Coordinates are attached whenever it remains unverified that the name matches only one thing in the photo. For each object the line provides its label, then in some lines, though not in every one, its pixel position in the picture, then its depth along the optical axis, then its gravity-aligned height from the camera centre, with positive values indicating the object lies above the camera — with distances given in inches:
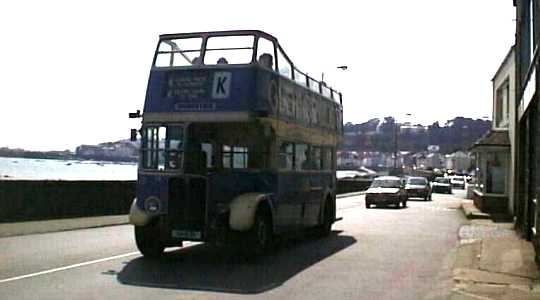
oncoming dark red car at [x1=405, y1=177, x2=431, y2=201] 2009.1 -55.0
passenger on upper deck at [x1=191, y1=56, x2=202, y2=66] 589.3 +80.1
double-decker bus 563.8 +12.4
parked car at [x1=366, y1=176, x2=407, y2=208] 1513.3 -49.5
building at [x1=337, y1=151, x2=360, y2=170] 4718.8 +39.6
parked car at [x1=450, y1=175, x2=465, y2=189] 3358.3 -63.6
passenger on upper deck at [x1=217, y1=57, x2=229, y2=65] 584.7 +79.7
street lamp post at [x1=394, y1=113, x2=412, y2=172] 3352.6 +147.7
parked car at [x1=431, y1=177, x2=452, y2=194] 2701.8 -64.0
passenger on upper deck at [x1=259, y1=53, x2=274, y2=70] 589.5 +81.4
